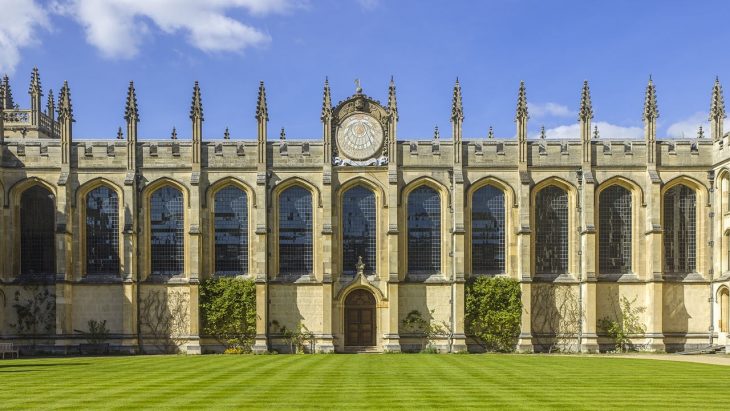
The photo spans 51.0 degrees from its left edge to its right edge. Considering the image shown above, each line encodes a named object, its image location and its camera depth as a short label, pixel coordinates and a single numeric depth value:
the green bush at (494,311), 44.34
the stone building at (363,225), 44.59
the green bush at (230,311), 44.57
